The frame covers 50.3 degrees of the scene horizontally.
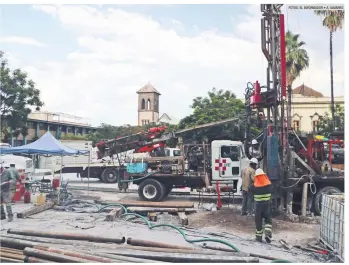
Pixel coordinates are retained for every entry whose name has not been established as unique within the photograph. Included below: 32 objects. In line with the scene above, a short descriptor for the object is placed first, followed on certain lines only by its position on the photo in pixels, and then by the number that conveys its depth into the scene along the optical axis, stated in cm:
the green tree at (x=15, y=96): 2252
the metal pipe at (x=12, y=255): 603
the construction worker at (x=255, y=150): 1121
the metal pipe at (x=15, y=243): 646
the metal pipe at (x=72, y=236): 686
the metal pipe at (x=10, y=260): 591
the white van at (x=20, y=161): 1416
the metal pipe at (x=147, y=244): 654
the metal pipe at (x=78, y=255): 571
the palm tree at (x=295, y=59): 2656
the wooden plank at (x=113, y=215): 905
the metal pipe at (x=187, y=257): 591
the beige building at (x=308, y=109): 3559
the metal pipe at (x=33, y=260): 583
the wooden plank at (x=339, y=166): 1195
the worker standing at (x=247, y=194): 999
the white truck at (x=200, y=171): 1277
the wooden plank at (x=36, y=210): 934
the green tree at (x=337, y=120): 2725
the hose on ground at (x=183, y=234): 646
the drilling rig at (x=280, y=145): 1023
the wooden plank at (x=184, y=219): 911
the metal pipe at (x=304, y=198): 1021
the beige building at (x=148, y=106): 7281
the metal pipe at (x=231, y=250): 634
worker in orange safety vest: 768
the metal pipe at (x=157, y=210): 1030
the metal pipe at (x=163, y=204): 1084
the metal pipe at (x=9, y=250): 632
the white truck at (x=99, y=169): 2008
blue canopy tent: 1246
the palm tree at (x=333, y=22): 2016
